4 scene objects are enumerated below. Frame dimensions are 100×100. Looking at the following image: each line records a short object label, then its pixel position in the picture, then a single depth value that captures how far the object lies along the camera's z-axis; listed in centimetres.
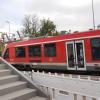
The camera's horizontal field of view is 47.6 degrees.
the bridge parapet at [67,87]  229
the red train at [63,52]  653
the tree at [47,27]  2623
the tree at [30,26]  2633
